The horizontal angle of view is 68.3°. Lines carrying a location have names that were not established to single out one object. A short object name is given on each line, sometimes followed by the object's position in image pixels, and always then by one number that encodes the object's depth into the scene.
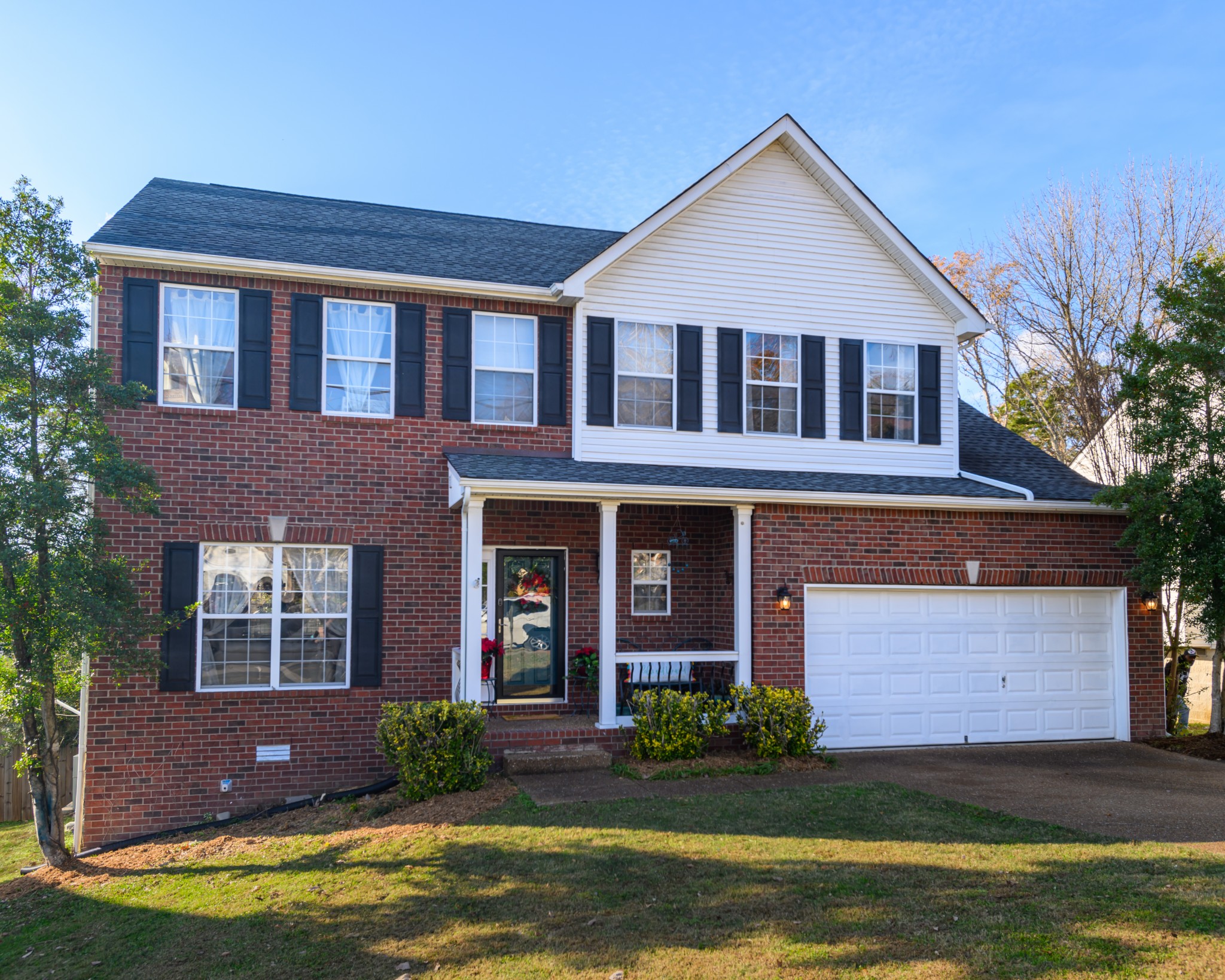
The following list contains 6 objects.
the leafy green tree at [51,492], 8.48
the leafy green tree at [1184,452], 11.31
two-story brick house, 10.34
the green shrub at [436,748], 9.16
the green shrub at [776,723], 10.48
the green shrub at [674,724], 10.28
